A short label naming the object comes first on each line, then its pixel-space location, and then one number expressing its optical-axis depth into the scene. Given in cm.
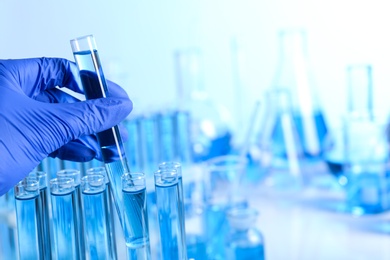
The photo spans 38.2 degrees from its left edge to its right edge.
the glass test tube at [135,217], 83
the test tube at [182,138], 151
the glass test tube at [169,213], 84
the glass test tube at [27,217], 85
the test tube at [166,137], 149
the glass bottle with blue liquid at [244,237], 109
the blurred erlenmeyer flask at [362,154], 142
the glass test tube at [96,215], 84
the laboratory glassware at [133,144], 144
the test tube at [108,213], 86
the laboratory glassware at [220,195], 120
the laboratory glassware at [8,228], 105
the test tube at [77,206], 86
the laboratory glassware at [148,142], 147
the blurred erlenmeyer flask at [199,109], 165
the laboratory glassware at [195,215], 111
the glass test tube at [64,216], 85
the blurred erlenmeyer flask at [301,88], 160
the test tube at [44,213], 87
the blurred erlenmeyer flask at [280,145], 159
